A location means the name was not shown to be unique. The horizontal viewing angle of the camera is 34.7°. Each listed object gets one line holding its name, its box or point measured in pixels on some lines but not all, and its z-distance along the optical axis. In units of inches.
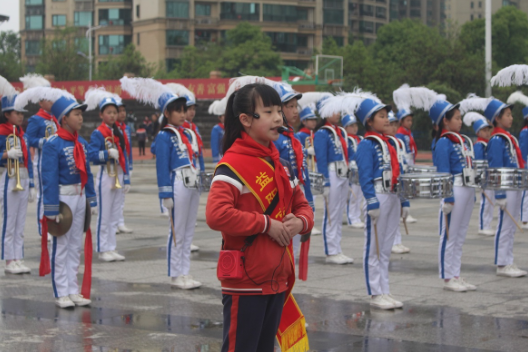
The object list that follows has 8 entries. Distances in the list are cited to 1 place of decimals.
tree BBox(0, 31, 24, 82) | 2679.6
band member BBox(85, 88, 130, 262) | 448.8
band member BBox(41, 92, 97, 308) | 321.1
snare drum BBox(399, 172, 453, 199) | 314.3
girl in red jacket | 175.0
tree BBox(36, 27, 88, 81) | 2632.9
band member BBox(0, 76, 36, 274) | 408.5
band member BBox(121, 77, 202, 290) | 358.0
